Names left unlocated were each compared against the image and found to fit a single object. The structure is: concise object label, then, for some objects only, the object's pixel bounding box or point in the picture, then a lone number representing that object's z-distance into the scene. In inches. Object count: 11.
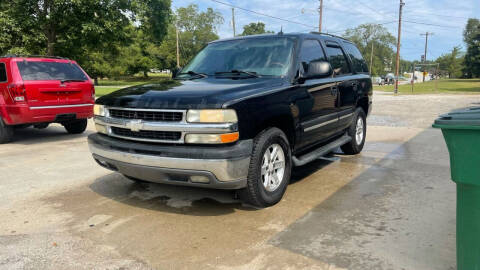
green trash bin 79.6
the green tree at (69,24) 556.4
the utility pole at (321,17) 1429.6
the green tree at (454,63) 3212.6
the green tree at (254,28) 4355.3
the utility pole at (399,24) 1273.4
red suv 274.1
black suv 128.3
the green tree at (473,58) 2662.4
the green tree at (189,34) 2635.3
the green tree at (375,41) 3457.2
